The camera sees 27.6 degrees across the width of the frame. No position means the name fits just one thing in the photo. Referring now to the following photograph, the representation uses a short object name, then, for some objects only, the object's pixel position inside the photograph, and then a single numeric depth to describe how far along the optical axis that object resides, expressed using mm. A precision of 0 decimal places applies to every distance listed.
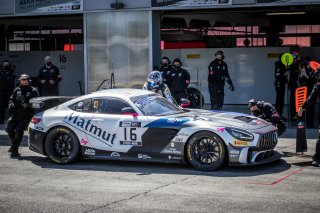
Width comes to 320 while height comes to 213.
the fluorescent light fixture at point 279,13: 25008
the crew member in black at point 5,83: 19797
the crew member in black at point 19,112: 13336
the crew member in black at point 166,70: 17875
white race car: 10797
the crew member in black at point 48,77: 19422
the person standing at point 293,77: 18442
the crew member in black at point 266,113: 12523
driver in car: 14203
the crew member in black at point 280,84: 18594
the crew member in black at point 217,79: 18141
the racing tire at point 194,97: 20969
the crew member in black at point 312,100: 11242
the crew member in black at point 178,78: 17812
